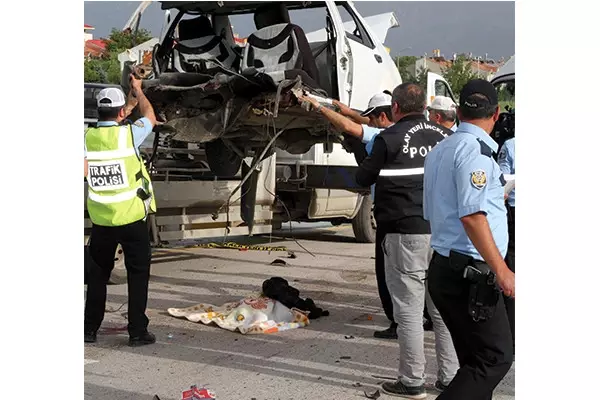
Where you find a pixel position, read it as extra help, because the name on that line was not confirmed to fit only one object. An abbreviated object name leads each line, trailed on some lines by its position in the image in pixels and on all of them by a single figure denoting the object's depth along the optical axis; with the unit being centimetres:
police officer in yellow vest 589
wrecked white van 721
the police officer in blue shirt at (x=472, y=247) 341
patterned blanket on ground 661
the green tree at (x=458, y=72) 4847
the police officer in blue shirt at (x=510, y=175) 580
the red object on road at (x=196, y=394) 452
